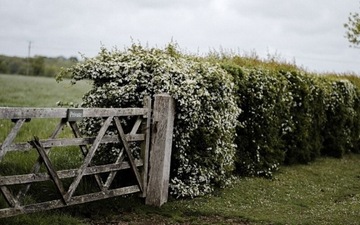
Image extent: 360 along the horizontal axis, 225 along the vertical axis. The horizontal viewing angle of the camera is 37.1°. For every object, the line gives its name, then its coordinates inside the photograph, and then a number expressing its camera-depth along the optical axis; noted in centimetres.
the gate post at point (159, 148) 938
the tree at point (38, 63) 4831
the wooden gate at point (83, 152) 716
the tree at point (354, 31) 2736
